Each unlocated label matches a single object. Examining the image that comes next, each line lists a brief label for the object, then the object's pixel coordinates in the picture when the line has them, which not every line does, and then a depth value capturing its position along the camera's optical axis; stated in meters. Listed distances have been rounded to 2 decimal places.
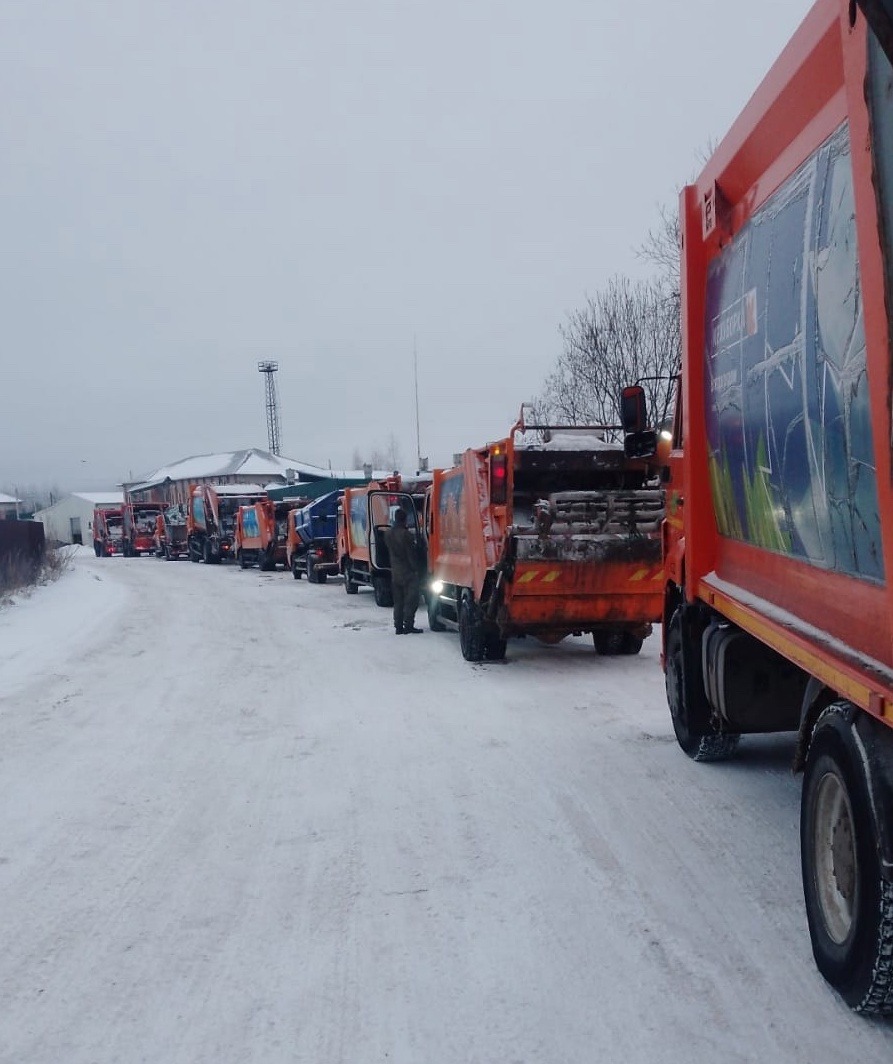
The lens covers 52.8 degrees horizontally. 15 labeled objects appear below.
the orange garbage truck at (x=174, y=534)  39.06
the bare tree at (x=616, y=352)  21.23
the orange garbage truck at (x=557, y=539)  9.01
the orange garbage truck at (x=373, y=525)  15.19
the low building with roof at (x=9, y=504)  94.91
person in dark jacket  12.40
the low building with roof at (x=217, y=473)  75.06
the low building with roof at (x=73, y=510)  103.21
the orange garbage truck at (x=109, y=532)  48.41
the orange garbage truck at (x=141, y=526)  45.88
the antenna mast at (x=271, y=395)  80.25
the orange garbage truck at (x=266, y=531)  27.67
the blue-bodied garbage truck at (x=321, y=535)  22.33
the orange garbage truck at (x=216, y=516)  33.56
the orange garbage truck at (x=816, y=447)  2.61
